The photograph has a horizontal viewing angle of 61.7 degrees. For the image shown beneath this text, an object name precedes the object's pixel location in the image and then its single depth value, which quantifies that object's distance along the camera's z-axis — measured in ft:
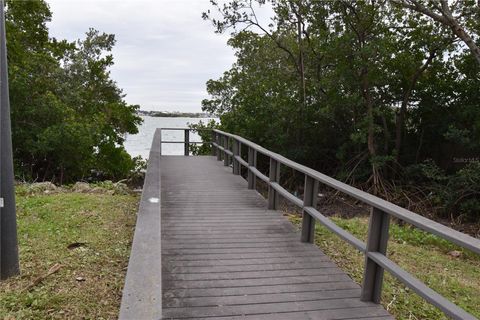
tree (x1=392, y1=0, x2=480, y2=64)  31.30
